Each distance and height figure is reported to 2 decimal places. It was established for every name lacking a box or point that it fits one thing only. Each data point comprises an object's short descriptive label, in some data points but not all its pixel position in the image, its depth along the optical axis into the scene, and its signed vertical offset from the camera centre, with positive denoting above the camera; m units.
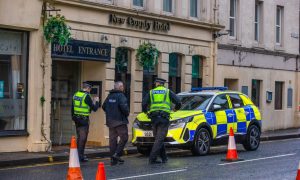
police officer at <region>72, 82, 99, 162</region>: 16.36 -0.36
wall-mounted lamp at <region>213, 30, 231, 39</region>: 27.38 +2.45
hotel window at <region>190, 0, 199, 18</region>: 26.67 +3.35
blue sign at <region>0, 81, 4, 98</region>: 18.59 +0.13
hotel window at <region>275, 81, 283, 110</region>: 32.81 +0.11
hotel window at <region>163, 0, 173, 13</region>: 25.11 +3.24
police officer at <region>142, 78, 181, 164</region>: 15.97 -0.34
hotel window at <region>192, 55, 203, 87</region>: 26.77 +0.97
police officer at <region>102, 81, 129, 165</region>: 15.81 -0.57
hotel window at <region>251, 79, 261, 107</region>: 30.70 +0.23
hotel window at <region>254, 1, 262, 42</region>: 31.27 +3.42
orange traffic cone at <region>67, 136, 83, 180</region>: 11.55 -1.21
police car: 17.50 -0.71
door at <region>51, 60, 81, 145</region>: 21.19 -0.08
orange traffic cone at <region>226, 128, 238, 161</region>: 16.53 -1.30
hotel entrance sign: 19.76 +1.29
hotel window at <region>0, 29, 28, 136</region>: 18.61 +0.35
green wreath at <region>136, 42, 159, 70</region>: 22.88 +1.33
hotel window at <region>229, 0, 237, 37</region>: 29.25 +3.29
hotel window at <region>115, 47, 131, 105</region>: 22.56 +0.92
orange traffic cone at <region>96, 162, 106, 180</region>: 9.81 -1.10
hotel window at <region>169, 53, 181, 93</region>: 25.20 +0.85
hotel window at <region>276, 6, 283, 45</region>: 32.94 +3.47
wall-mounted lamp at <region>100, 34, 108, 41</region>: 21.58 +1.78
